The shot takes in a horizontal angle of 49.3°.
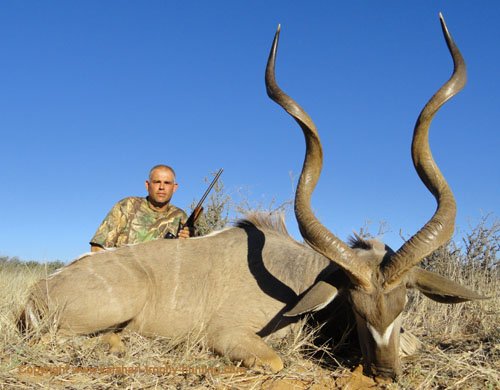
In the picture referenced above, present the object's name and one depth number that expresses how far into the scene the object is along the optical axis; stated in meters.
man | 5.91
